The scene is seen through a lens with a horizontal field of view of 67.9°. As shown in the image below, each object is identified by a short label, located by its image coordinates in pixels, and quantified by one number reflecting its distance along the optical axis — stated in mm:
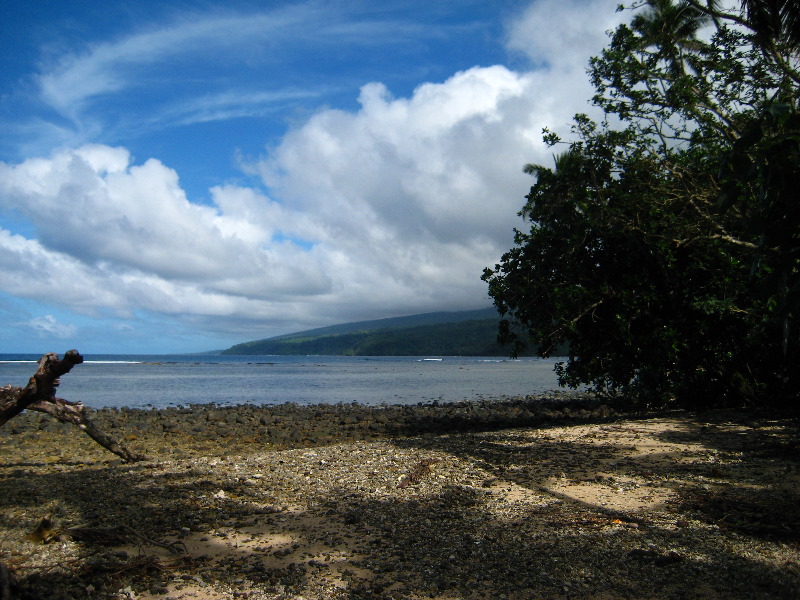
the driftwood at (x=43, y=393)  7885
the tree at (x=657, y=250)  12719
